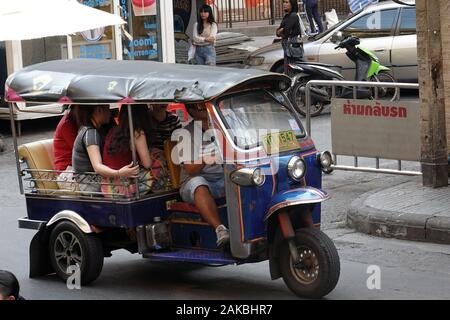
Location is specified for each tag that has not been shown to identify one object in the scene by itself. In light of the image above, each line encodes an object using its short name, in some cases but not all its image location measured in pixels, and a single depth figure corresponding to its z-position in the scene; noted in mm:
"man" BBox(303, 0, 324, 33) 23953
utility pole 10438
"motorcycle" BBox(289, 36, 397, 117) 16031
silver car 17344
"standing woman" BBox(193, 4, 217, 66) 18938
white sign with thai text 10969
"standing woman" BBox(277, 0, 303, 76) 17234
